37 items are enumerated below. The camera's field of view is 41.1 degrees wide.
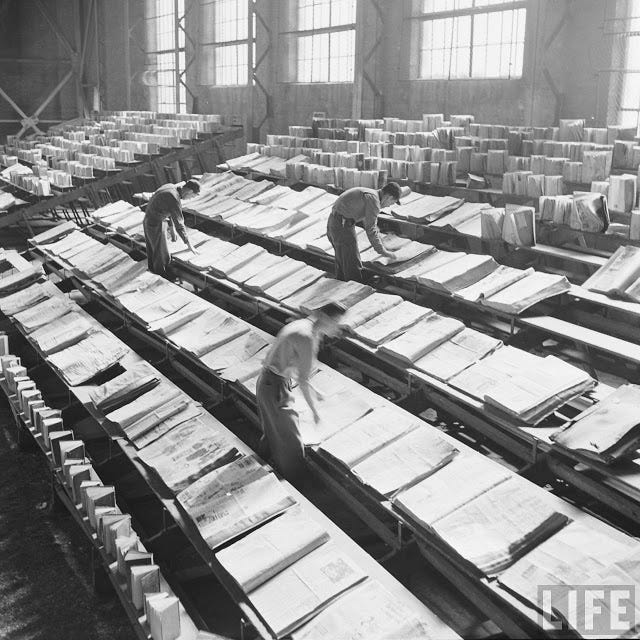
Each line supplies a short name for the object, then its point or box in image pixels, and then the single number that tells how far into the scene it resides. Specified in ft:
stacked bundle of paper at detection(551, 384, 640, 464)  18.30
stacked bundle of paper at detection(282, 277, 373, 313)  29.60
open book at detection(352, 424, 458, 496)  19.48
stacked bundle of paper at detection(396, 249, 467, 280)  30.04
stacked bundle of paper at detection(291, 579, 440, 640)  15.12
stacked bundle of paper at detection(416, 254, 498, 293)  28.30
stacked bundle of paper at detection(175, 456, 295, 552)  19.19
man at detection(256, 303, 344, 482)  20.27
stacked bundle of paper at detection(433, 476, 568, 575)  16.60
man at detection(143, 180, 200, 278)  38.68
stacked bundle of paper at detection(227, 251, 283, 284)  34.60
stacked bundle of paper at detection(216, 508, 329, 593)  17.43
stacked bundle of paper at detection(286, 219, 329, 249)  36.17
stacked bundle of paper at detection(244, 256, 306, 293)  33.04
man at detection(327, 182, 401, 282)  30.30
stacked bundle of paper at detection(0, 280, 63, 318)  38.24
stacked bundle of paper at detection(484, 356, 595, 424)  20.85
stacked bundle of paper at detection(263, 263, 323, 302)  31.76
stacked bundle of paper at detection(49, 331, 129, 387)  29.78
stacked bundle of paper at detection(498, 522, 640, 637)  14.85
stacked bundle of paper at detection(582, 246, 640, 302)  24.77
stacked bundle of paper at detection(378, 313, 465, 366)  25.10
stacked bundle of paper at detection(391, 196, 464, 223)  33.50
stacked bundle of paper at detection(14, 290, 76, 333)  35.55
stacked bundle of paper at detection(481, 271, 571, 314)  25.79
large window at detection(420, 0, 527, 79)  47.06
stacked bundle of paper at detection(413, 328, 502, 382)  23.93
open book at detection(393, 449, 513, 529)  18.11
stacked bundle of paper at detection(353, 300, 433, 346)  26.58
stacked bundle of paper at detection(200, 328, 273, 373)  27.55
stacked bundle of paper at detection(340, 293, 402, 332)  27.81
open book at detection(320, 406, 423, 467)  20.88
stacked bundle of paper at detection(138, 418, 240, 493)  21.72
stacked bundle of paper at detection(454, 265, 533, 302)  27.02
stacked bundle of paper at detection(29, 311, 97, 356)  32.68
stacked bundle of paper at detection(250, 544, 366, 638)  16.08
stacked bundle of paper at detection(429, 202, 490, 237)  31.42
